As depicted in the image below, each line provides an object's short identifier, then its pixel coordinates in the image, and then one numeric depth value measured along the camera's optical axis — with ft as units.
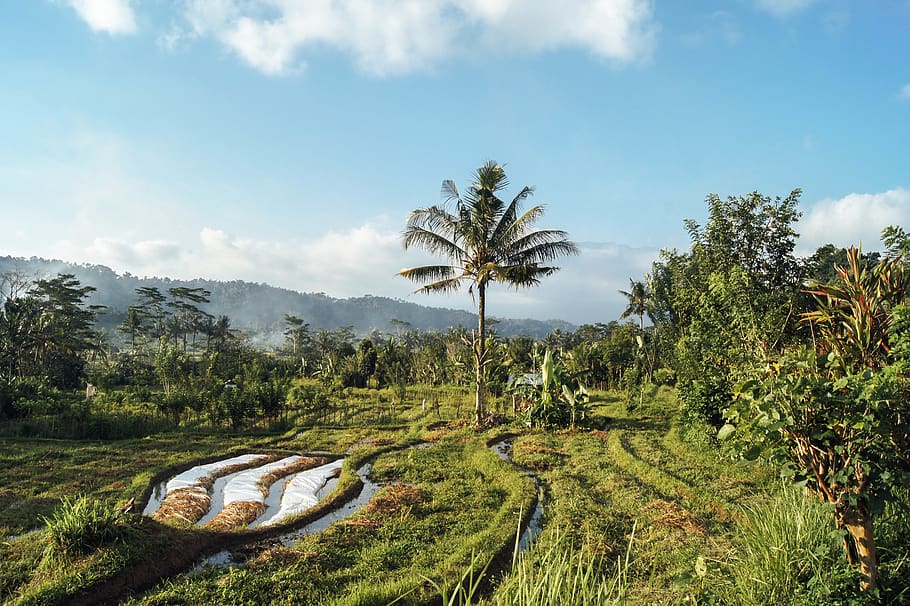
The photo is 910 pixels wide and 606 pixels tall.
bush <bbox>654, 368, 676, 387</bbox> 69.34
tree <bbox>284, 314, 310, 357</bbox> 204.64
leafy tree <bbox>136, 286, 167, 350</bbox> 156.72
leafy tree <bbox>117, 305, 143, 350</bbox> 136.87
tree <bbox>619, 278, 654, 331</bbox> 122.93
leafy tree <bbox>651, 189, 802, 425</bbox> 29.53
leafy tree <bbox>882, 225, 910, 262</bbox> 18.06
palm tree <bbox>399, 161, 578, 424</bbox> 51.24
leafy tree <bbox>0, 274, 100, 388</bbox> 84.43
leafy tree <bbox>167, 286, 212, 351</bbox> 162.20
